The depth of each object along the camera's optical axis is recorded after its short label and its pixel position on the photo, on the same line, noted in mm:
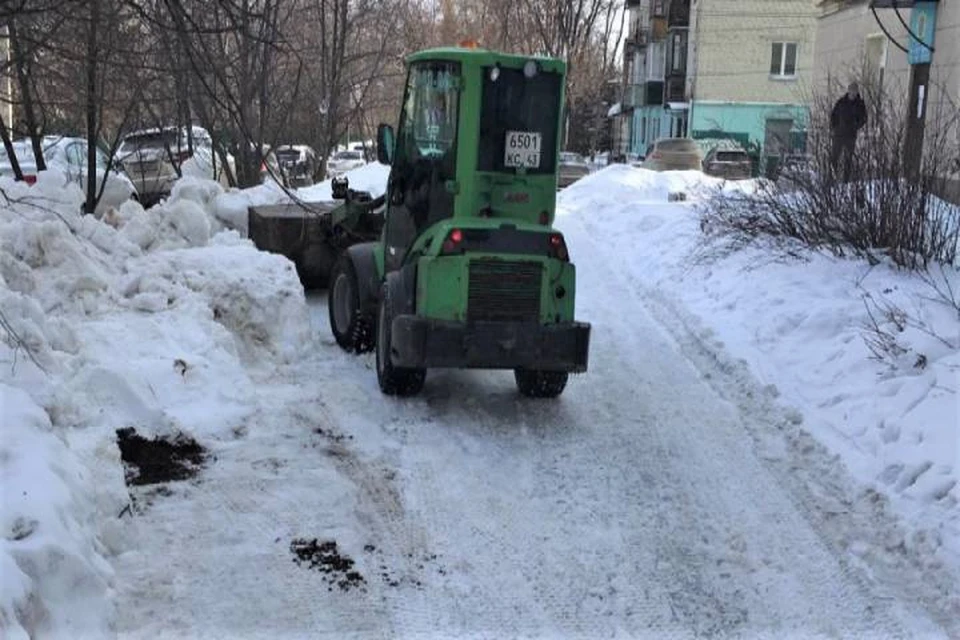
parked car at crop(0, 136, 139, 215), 15133
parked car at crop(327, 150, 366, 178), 34147
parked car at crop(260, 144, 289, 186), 18906
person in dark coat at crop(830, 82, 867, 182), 9984
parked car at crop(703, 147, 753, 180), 27606
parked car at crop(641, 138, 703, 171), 29984
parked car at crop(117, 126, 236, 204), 17531
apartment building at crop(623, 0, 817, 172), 44281
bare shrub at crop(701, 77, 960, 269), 9148
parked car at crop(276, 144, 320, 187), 23111
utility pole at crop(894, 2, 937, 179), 17328
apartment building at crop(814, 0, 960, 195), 12496
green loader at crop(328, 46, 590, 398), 6977
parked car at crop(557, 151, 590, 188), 32847
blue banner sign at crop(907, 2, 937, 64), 17859
